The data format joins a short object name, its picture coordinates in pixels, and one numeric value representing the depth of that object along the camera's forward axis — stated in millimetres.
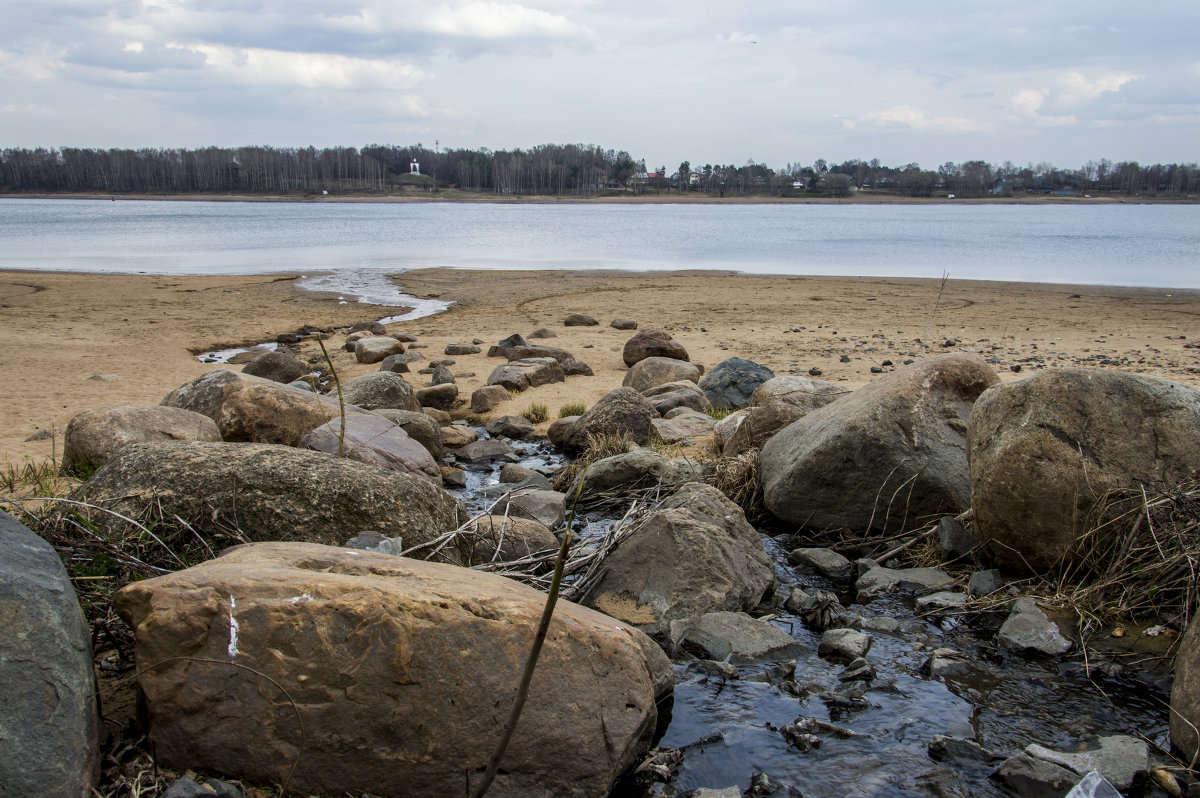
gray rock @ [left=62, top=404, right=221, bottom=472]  6465
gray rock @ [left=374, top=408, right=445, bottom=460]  8125
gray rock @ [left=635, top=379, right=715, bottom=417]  9711
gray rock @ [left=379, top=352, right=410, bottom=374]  12375
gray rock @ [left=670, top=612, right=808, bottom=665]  4492
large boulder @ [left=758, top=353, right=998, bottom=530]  6180
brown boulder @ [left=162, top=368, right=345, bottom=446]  7082
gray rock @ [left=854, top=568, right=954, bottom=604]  5398
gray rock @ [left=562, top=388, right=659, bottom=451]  8555
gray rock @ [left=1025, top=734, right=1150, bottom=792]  3395
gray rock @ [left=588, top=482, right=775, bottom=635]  4852
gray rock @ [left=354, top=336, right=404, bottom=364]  13422
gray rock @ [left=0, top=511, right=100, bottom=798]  2307
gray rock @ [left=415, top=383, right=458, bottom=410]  10742
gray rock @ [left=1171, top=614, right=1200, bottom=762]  3473
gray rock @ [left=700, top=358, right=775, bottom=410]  10141
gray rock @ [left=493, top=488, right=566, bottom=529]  6309
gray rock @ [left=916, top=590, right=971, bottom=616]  5043
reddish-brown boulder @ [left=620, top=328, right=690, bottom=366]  12734
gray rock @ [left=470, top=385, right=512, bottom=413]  10648
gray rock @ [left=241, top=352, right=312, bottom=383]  11672
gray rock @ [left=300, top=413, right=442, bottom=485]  6133
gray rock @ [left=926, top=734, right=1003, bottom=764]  3631
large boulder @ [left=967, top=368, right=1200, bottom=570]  4957
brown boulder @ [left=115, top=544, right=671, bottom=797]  2713
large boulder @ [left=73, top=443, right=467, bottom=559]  4234
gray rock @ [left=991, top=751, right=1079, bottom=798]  3328
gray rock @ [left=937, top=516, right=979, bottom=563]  5664
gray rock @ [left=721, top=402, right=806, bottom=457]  7785
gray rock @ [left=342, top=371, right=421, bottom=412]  9031
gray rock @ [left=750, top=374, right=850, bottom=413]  8203
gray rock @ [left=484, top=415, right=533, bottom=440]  9648
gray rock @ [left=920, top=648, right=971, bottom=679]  4371
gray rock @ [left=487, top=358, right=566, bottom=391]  11460
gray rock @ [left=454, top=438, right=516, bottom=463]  8758
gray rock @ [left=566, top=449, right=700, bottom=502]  7078
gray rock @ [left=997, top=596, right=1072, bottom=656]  4523
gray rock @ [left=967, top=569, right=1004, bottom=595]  5188
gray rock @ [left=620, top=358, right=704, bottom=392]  11041
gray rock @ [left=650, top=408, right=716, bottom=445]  8516
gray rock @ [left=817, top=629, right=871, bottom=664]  4532
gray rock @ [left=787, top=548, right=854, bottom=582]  5746
